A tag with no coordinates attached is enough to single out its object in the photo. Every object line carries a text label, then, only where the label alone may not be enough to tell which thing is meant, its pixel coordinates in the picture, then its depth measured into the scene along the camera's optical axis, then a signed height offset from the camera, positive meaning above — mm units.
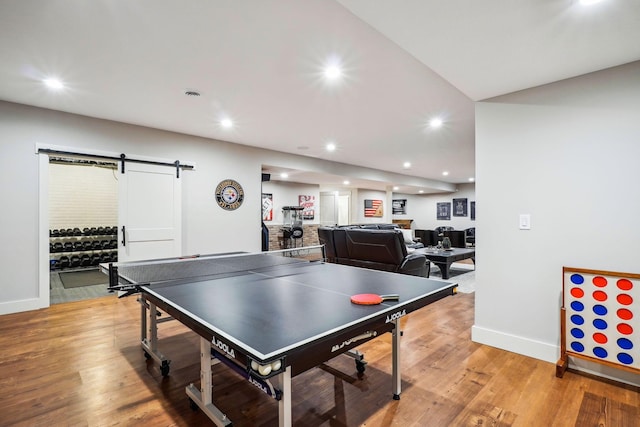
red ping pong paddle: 1439 -413
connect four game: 2096 -757
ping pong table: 1067 -438
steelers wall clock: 5287 +321
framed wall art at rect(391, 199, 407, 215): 14633 +258
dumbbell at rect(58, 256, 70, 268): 6336 -1001
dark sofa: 4430 -601
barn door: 4340 +15
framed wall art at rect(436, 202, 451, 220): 13133 +56
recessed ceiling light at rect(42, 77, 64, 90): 2963 +1282
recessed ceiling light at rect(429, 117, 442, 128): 4223 +1275
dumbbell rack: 6336 -728
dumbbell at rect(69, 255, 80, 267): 6445 -1000
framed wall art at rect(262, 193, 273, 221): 9342 +204
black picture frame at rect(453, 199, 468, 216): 12617 +217
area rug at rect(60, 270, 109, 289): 5141 -1182
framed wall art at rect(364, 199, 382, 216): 12588 +225
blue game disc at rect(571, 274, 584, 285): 2271 -496
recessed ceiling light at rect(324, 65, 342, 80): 2707 +1276
